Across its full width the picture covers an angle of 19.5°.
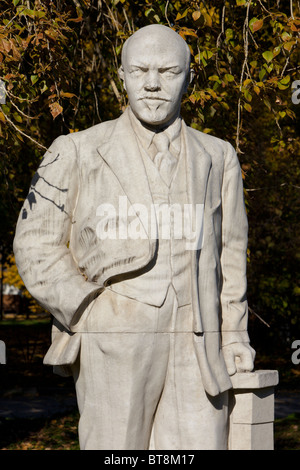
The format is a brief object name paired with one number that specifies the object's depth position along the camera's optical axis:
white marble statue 4.21
